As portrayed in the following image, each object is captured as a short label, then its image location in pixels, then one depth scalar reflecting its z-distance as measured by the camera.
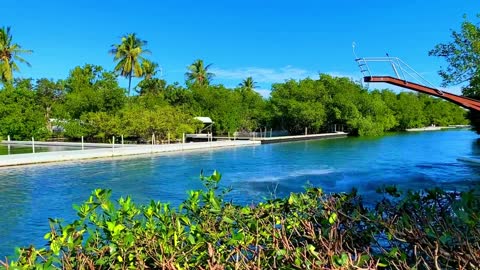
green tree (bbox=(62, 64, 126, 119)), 31.50
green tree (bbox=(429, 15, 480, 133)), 10.90
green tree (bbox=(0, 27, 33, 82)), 32.41
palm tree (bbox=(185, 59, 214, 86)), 50.19
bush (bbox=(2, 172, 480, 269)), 1.93
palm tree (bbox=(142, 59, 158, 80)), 41.94
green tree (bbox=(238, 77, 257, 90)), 60.78
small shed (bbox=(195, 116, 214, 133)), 34.17
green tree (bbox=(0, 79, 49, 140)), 28.86
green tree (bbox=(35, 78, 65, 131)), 34.91
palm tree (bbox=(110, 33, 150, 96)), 38.38
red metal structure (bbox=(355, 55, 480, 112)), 13.82
